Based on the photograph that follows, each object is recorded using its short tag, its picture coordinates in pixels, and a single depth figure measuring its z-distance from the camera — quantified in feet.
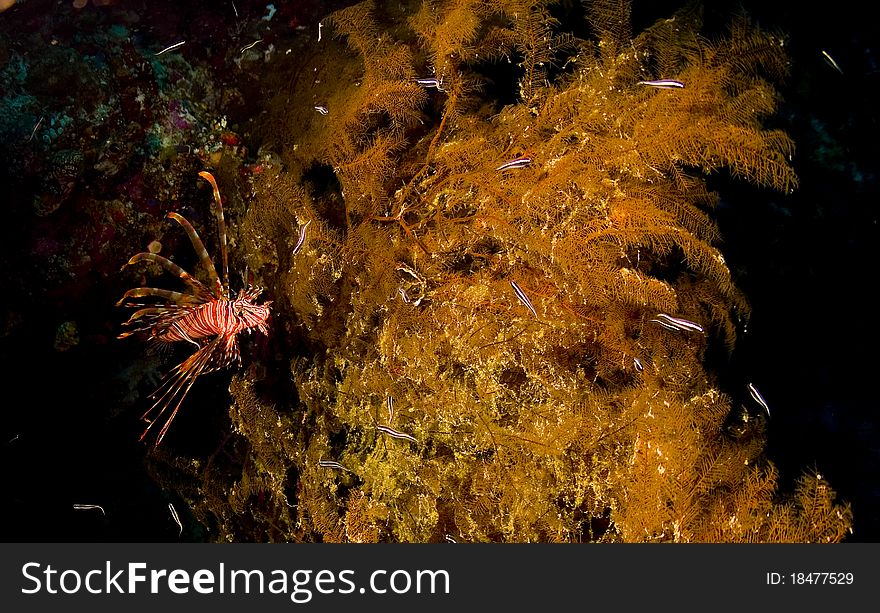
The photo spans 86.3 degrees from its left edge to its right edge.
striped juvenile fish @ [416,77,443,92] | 8.89
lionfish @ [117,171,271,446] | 9.47
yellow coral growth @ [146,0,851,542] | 7.68
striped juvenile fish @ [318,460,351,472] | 10.03
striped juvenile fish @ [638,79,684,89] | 7.04
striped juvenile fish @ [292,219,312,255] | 9.51
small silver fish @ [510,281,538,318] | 7.78
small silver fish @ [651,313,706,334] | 7.55
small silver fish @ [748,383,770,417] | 9.63
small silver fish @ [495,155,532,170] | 7.63
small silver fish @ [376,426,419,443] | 9.37
